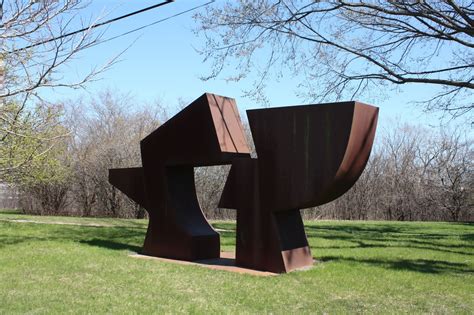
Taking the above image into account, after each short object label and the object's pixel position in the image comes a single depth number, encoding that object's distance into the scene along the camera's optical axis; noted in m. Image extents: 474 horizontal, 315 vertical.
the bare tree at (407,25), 12.94
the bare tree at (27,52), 5.67
